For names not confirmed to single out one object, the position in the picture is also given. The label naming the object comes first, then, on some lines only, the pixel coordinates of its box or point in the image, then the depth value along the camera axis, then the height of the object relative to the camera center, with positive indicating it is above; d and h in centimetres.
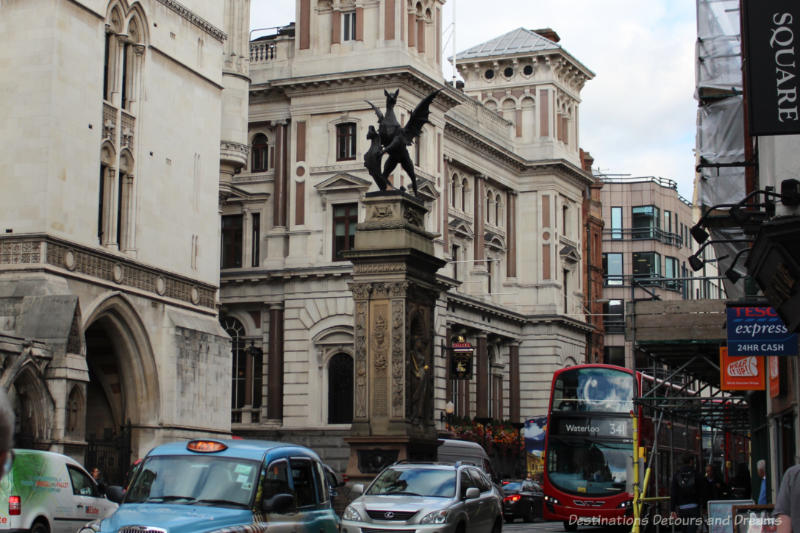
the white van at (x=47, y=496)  1767 -111
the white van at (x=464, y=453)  4091 -102
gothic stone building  3089 +546
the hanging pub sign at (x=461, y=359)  5234 +260
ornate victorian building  5203 +917
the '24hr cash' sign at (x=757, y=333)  1822 +130
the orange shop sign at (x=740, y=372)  2191 +88
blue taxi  1269 -73
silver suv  1900 -124
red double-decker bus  3206 -61
